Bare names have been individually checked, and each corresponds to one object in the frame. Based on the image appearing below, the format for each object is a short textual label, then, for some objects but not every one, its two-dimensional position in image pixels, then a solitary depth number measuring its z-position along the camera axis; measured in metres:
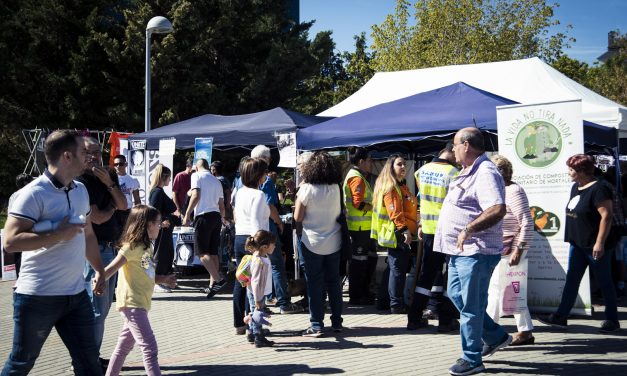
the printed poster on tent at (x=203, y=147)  12.03
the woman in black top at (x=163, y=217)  9.62
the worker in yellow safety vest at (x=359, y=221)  8.60
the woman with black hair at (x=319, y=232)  6.92
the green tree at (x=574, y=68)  36.53
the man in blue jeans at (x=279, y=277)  8.31
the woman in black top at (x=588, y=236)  6.84
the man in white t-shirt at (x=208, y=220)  9.86
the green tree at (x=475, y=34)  31.36
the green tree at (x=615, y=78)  37.62
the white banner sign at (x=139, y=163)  13.43
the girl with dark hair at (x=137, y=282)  4.79
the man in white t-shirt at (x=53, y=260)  3.84
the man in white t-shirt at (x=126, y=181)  9.44
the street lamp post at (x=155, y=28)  13.97
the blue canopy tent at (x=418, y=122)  8.51
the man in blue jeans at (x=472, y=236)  5.15
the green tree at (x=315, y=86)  30.14
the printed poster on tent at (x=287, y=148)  9.91
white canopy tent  11.31
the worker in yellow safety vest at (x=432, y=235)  7.06
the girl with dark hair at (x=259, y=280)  6.44
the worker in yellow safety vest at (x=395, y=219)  7.77
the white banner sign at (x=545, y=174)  7.60
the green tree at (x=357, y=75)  39.18
